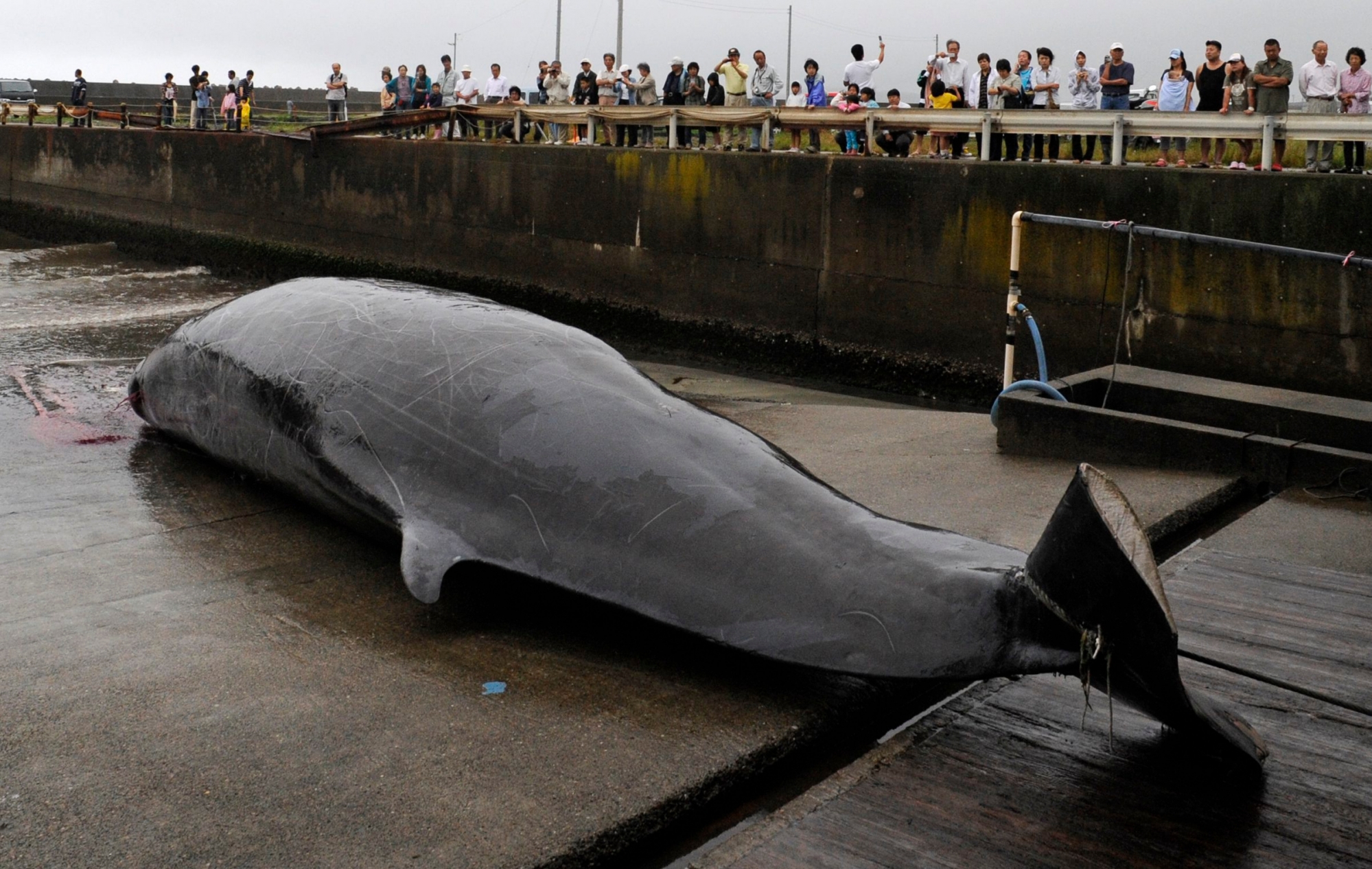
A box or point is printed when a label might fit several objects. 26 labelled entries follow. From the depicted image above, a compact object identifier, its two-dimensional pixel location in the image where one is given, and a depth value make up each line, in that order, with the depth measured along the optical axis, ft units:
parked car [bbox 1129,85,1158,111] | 57.11
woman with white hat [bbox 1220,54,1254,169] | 43.21
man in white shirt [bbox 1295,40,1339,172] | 41.86
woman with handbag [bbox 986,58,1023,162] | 50.37
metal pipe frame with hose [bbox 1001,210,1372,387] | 24.29
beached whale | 11.20
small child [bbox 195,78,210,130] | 101.76
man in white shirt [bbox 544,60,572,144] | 71.46
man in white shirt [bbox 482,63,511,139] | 75.46
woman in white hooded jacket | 46.88
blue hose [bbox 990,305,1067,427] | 25.76
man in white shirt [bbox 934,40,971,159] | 52.80
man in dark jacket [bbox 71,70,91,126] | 118.93
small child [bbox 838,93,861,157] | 52.60
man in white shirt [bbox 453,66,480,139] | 76.13
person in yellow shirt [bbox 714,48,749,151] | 60.90
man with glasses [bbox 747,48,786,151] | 59.67
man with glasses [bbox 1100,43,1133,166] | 45.78
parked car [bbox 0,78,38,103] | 179.01
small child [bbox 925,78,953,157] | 52.19
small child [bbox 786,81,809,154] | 55.77
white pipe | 26.96
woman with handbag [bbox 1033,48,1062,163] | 49.55
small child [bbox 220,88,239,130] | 97.04
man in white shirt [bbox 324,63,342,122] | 88.17
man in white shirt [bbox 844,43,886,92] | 55.93
